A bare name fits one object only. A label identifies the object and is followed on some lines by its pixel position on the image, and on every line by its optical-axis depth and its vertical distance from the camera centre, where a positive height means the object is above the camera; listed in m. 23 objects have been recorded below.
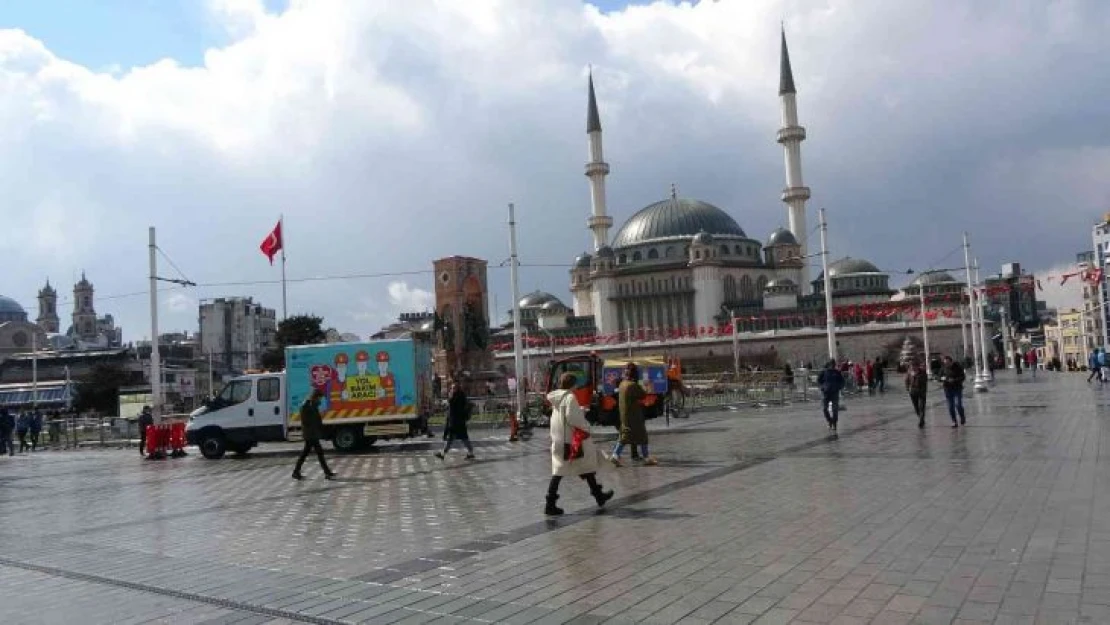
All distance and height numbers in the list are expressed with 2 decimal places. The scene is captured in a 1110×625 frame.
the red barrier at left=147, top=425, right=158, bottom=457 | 23.59 -1.16
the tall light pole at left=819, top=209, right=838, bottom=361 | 37.17 +3.22
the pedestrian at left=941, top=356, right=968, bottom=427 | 18.22 -0.65
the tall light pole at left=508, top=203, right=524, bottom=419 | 26.25 +3.10
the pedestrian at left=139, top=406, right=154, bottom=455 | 25.09 -0.65
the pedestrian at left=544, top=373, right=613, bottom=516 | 9.73 -0.83
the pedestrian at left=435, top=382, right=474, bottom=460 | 17.28 -0.71
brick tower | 53.41 +3.96
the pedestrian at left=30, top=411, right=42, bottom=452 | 33.62 -0.90
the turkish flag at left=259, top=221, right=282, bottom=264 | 37.25 +6.42
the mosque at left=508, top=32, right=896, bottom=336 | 101.38 +12.03
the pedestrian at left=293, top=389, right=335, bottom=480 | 15.12 -0.61
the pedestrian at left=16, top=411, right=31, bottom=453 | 32.81 -0.83
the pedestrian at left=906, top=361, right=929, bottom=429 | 19.03 -0.72
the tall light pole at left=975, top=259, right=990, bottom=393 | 32.53 -1.01
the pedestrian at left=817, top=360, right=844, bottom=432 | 18.69 -0.62
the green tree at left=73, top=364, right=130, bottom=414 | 75.19 +1.08
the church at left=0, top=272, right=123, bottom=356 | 131.55 +13.85
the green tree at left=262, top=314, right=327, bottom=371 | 71.19 +4.89
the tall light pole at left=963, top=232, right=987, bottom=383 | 34.98 +2.76
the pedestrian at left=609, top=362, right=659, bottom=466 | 14.10 -0.66
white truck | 22.33 -0.31
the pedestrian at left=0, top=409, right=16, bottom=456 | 30.31 -0.89
